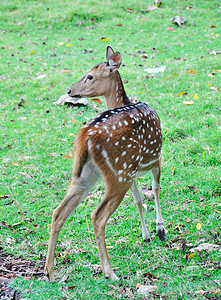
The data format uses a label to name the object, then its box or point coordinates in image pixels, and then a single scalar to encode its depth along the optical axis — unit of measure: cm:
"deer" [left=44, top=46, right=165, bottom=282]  661
